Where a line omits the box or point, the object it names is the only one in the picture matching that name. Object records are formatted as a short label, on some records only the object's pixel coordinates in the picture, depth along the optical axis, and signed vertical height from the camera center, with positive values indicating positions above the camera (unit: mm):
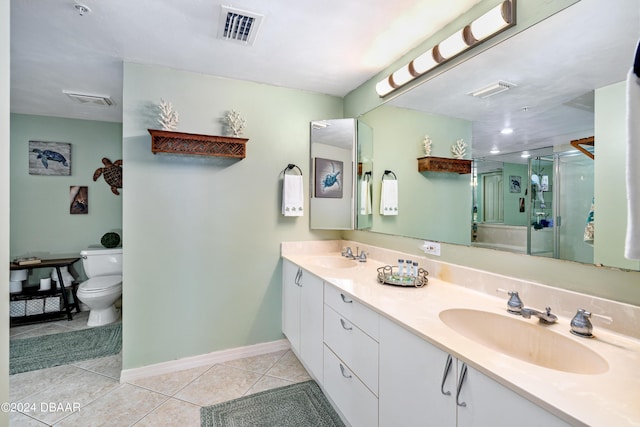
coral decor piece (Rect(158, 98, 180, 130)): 2113 +679
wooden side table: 3102 -901
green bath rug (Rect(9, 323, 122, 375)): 2404 -1229
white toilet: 2997 -767
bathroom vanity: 714 -455
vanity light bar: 1327 +883
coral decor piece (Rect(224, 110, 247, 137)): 2320 +699
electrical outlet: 1785 -227
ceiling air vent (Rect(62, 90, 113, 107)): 2734 +1079
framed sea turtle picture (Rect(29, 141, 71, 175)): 3367 +611
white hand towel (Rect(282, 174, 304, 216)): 2502 +129
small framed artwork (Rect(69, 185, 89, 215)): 3529 +134
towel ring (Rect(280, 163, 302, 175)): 2590 +386
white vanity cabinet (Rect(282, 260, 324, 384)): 1891 -755
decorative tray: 1586 -375
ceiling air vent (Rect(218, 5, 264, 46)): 1580 +1062
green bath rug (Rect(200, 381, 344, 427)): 1733 -1240
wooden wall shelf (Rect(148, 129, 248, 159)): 2059 +490
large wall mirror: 1055 +349
